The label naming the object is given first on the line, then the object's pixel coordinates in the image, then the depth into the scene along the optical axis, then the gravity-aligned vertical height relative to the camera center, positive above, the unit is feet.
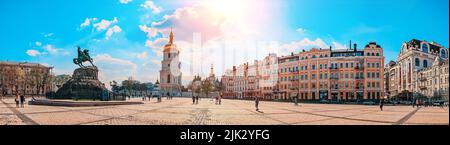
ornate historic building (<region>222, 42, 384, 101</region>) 185.78 +4.02
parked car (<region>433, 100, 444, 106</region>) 132.38 -12.88
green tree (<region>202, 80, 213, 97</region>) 324.97 -11.61
